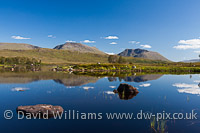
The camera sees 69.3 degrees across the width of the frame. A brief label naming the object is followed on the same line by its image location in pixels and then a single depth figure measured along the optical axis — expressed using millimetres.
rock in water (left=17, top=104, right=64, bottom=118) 18234
